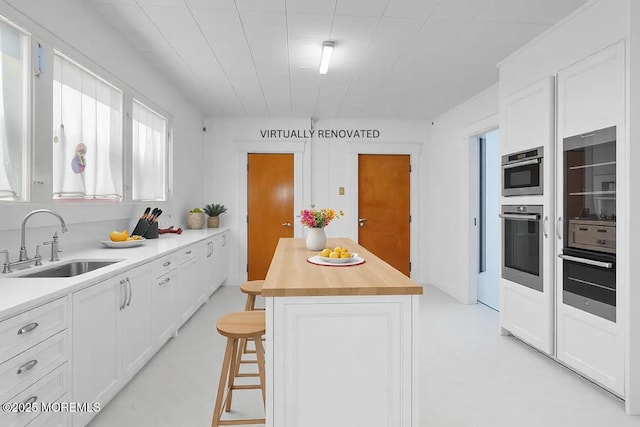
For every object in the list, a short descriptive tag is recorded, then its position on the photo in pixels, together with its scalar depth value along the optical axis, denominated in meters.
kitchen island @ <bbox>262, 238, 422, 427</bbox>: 1.66
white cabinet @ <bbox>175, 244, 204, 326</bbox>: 3.40
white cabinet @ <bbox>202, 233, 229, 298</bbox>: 4.40
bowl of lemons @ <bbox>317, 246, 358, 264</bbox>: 2.24
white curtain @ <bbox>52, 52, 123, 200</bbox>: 2.45
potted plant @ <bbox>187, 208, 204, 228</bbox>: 4.95
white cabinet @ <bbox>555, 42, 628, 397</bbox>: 2.25
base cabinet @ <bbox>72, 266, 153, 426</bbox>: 1.82
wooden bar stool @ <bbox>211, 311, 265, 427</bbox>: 1.86
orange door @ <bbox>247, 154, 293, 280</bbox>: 5.80
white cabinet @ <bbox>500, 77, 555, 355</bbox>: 2.87
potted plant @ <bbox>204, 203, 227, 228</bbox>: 5.39
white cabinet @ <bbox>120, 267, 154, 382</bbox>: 2.31
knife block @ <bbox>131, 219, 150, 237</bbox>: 3.45
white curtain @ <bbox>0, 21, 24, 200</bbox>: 1.96
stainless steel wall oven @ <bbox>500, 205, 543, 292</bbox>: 3.04
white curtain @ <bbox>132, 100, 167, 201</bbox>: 3.55
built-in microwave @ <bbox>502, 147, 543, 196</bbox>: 2.99
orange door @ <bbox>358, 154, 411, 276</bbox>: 5.96
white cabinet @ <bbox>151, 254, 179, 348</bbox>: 2.79
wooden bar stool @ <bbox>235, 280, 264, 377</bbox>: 2.63
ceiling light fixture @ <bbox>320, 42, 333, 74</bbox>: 3.16
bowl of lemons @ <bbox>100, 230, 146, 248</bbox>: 2.91
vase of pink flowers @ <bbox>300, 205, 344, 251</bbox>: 2.80
